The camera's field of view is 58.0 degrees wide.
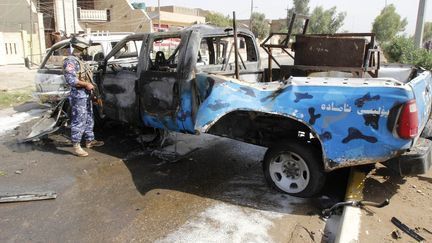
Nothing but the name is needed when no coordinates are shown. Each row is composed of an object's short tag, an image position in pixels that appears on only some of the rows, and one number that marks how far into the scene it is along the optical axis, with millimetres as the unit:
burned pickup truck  3523
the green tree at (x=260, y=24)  53531
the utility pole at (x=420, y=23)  11804
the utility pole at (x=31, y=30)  23297
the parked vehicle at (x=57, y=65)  8250
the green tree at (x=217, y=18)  56531
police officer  5723
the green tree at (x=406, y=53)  13141
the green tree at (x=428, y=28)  66850
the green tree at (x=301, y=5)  79850
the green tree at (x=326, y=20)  70875
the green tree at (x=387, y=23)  60362
